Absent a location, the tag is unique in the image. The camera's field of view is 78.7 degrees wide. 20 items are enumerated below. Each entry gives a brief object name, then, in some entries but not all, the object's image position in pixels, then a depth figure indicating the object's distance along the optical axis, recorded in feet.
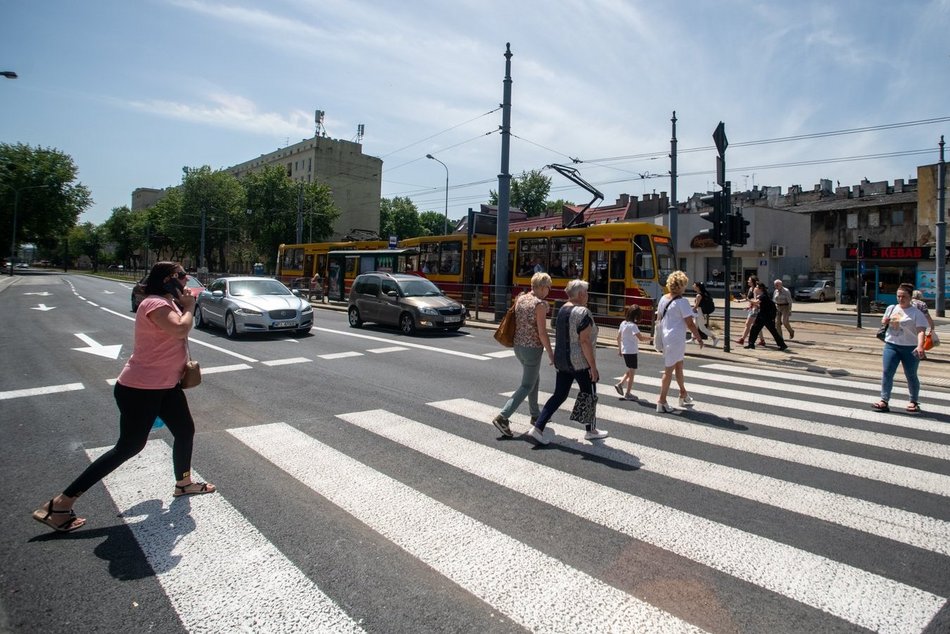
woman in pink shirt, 11.79
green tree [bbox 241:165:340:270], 206.59
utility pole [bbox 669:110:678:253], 68.59
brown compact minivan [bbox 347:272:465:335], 49.80
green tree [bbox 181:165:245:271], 233.96
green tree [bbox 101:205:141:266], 350.23
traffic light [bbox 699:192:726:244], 40.75
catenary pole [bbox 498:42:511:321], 56.75
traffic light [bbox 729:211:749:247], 41.16
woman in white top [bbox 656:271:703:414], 22.76
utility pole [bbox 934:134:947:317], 80.53
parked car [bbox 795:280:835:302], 126.31
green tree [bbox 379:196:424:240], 307.17
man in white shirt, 48.42
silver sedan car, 44.47
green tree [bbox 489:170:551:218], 246.06
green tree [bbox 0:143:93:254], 208.54
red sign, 109.70
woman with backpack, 45.42
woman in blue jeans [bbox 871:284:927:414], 22.35
